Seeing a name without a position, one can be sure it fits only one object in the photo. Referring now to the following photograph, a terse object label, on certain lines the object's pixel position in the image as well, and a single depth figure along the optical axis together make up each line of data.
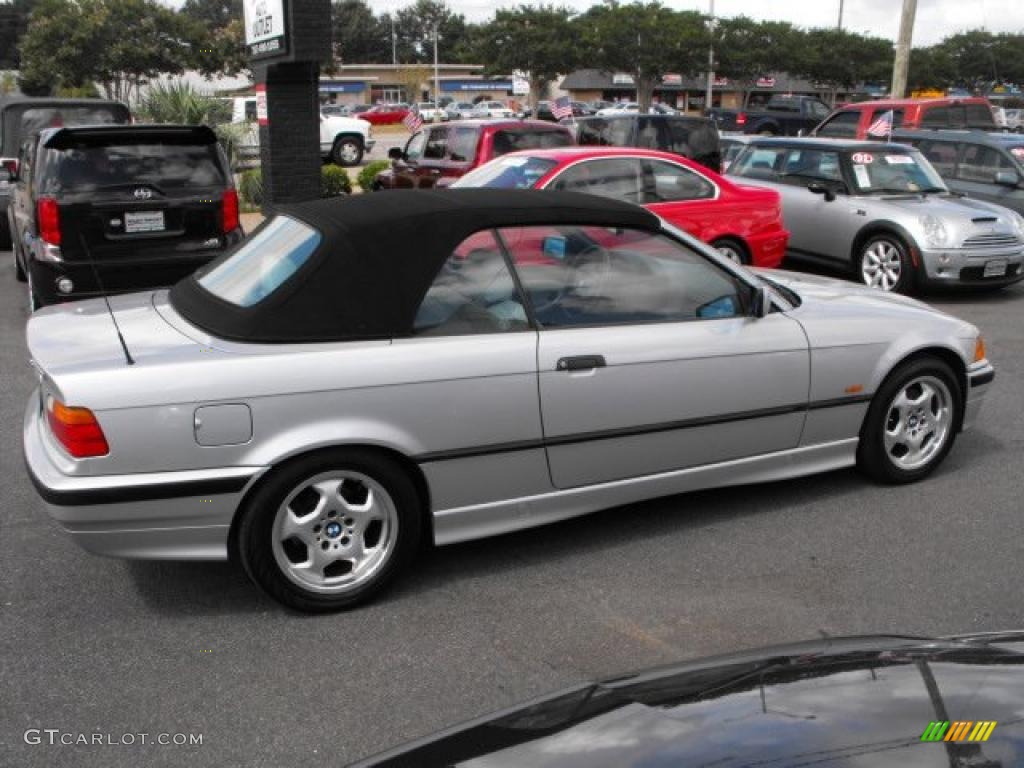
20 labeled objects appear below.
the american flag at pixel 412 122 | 20.08
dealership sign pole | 10.24
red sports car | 8.94
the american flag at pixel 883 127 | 14.38
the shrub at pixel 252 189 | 16.59
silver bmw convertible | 3.45
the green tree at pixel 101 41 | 31.80
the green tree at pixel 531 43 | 47.25
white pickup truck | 25.50
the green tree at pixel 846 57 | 50.47
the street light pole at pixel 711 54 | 45.56
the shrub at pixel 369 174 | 17.17
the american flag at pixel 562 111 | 19.98
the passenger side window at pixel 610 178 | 8.88
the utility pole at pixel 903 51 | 20.42
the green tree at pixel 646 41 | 44.75
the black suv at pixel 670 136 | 13.53
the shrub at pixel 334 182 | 16.91
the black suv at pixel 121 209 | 7.69
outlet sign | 10.25
